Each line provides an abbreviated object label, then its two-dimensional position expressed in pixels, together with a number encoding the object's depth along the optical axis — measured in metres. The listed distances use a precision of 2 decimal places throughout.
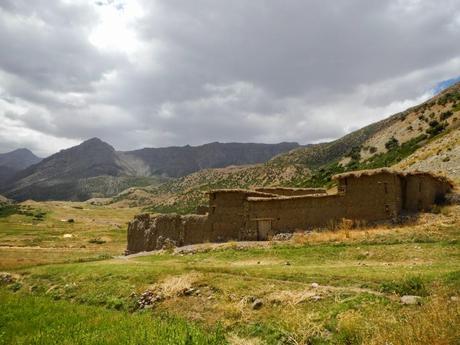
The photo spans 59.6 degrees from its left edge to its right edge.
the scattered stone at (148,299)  16.06
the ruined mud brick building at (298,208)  27.00
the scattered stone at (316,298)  12.67
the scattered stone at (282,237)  28.30
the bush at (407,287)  12.26
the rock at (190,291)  16.02
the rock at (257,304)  13.21
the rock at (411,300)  11.19
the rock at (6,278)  25.55
